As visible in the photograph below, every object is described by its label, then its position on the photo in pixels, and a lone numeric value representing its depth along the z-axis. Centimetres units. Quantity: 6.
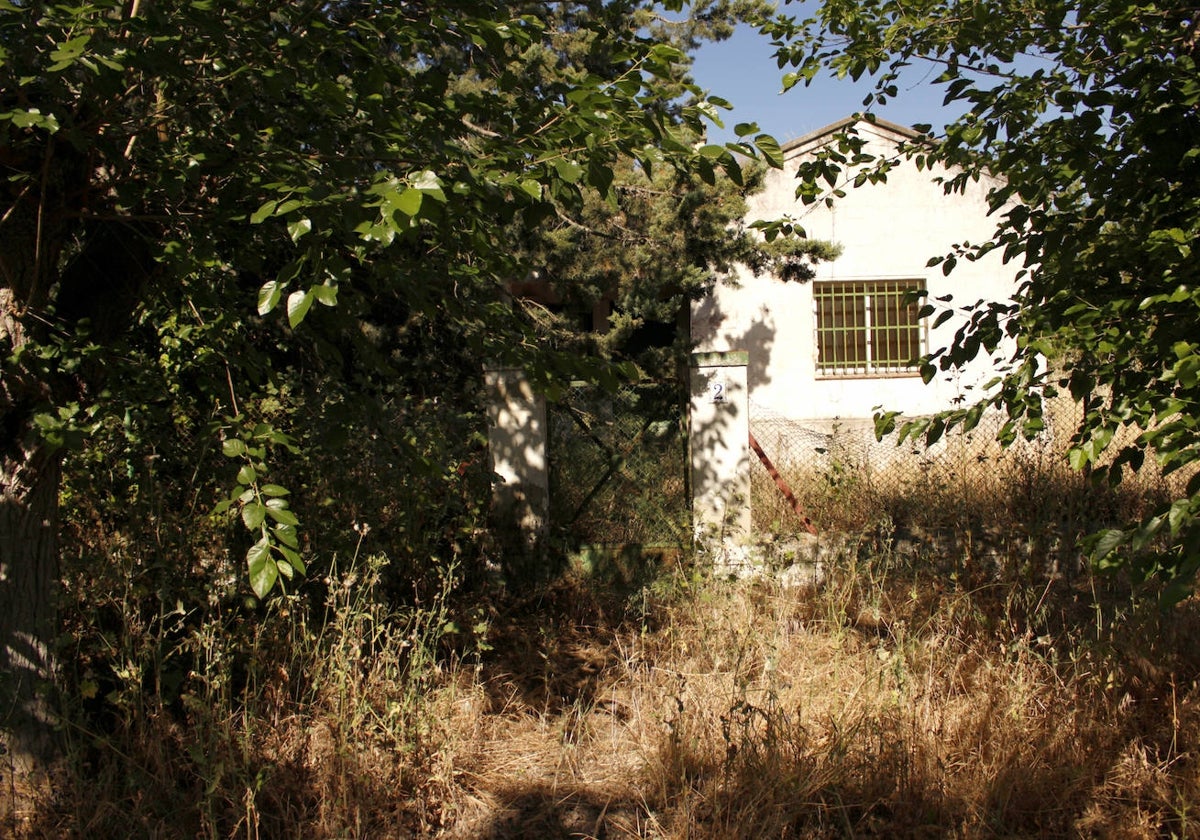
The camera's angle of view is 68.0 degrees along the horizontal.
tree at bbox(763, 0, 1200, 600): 255
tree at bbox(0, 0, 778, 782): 228
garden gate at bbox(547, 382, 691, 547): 592
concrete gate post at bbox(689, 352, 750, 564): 596
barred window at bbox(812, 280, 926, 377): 1086
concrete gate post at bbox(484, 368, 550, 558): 584
